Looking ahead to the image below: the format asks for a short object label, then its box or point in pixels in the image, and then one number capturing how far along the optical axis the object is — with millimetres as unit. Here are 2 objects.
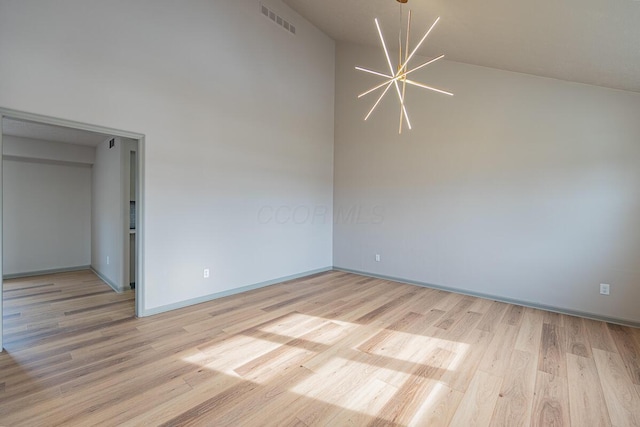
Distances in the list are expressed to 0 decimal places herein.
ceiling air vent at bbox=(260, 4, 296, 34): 4499
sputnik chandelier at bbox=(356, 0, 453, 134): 2702
